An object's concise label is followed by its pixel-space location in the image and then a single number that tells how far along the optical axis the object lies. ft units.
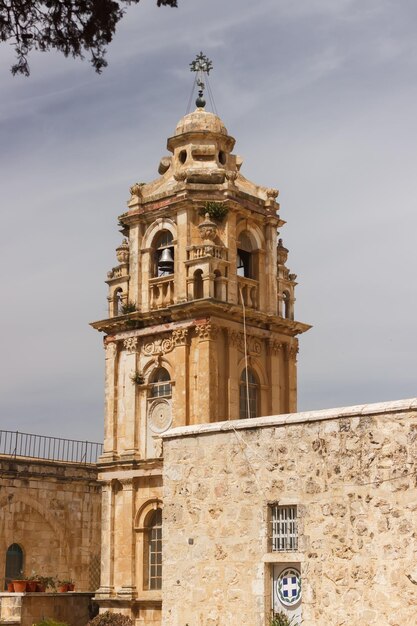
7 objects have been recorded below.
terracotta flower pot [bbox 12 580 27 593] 101.96
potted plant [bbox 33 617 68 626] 94.94
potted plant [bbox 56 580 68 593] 109.97
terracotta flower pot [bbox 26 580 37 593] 102.37
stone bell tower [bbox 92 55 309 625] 99.40
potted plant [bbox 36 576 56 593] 103.14
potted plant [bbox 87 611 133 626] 98.07
